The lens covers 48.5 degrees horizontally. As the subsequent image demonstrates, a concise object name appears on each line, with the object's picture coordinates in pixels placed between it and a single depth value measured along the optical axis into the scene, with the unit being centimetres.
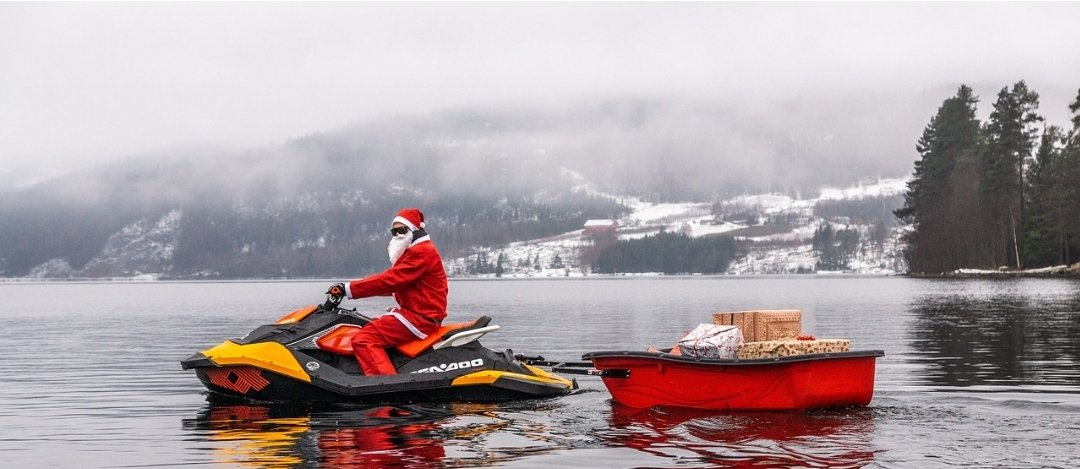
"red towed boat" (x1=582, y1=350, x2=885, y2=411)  1470
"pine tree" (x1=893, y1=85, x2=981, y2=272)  12188
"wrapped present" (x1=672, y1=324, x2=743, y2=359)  1531
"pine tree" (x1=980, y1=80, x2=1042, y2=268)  11175
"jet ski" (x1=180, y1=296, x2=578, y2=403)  1631
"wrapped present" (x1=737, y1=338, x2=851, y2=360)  1487
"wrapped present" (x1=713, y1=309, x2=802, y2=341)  1559
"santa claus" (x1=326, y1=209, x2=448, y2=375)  1634
